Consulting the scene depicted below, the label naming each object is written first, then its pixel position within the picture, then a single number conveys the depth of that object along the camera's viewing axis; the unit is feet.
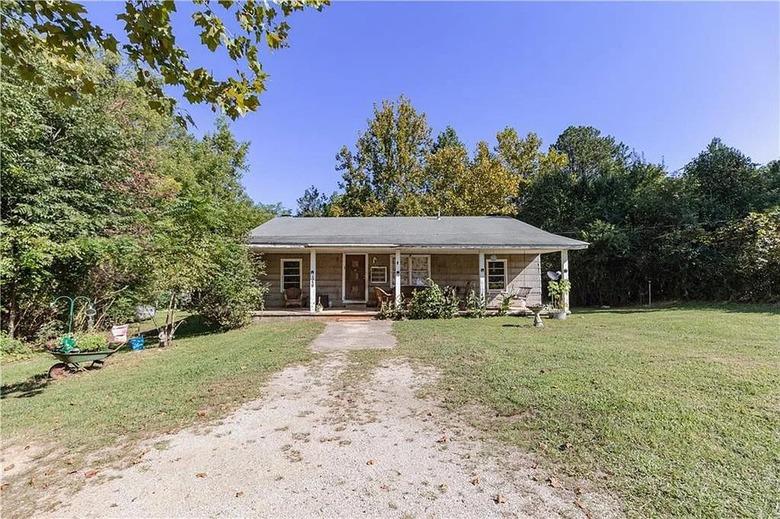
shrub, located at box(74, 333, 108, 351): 22.85
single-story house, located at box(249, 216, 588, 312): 47.80
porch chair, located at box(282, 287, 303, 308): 47.67
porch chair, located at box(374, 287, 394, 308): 43.75
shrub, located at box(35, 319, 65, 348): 36.01
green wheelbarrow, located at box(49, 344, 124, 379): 21.65
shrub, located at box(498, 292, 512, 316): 43.49
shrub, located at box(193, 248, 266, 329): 35.35
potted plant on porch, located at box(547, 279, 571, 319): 40.55
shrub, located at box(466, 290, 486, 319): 41.45
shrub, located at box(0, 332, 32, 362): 30.94
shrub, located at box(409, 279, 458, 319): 41.11
